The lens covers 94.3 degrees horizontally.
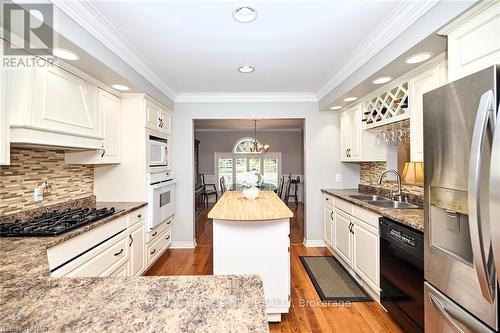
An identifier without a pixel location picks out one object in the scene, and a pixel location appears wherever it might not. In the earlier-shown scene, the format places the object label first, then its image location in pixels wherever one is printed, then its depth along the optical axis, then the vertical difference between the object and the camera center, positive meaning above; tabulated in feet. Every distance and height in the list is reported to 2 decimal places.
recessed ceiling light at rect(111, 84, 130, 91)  7.99 +2.87
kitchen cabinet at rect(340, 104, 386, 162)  10.04 +1.20
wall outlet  6.53 -0.73
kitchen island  6.48 -2.37
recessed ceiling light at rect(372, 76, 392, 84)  7.40 +2.87
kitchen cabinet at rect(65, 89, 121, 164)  7.75 +1.15
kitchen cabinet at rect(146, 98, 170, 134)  9.46 +2.26
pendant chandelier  21.39 +1.80
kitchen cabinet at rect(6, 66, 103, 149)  4.96 +1.51
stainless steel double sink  8.24 -1.33
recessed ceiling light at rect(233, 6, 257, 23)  5.34 +3.63
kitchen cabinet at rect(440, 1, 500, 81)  3.92 +2.30
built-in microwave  9.52 +0.71
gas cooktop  4.96 -1.32
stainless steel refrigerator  3.19 -0.58
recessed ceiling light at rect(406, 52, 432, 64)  5.81 +2.82
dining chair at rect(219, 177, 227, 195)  21.32 -1.42
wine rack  7.41 +2.15
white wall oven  9.18 -1.27
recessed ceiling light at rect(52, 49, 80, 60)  5.59 +2.83
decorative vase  8.97 -0.99
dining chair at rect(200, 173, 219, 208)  23.23 -2.43
